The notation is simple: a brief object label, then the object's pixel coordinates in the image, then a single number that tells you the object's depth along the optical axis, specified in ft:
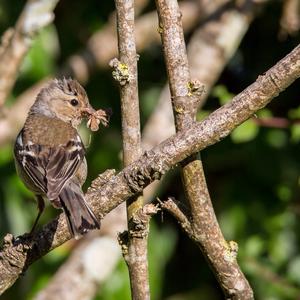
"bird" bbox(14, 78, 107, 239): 26.50
